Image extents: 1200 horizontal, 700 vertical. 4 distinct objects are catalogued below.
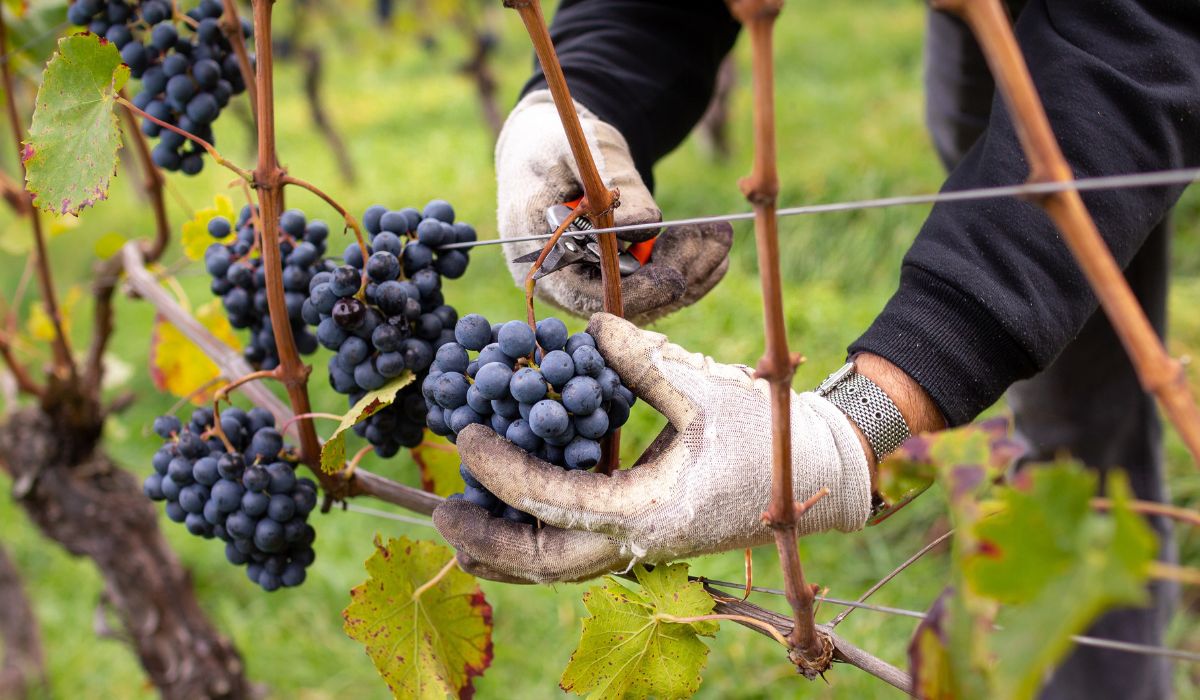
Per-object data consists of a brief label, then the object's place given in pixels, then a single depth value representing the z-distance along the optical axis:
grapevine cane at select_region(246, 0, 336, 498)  0.83
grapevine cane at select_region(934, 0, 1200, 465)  0.66
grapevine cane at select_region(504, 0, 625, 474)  0.79
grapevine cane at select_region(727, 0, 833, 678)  0.68
